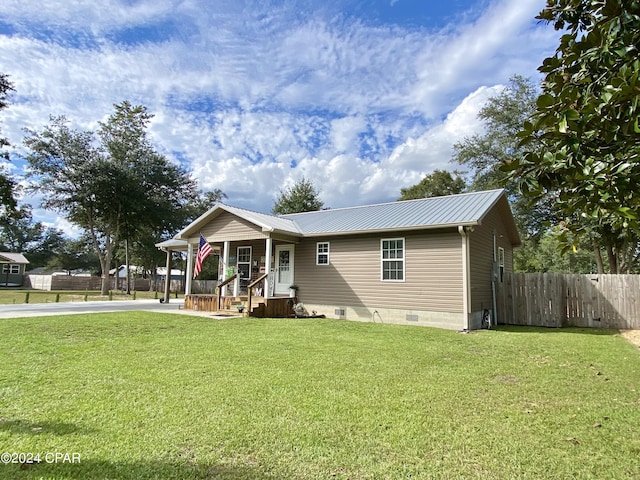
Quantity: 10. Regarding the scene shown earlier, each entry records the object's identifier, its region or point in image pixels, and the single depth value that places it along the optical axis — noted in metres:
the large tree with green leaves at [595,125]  1.99
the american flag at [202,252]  14.02
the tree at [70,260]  57.00
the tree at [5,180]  20.53
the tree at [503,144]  22.73
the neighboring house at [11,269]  42.19
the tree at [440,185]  34.42
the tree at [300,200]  34.69
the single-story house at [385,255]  11.54
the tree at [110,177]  30.12
